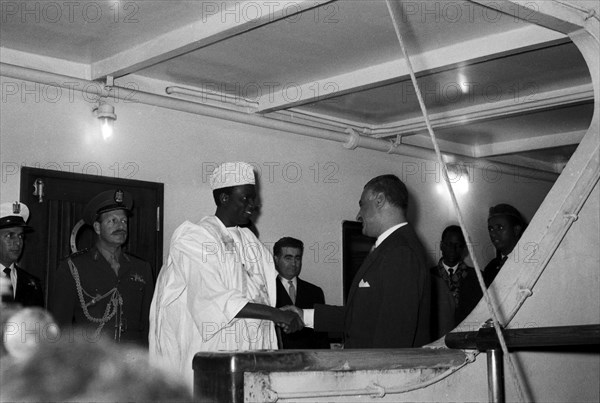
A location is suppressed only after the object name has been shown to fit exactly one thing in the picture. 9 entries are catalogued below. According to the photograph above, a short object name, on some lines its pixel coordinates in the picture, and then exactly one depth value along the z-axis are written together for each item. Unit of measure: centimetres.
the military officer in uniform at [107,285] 523
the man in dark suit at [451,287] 403
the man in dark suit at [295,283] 725
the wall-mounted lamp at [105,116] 649
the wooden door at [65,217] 626
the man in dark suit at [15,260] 534
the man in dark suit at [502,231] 686
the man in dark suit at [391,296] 300
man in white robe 388
